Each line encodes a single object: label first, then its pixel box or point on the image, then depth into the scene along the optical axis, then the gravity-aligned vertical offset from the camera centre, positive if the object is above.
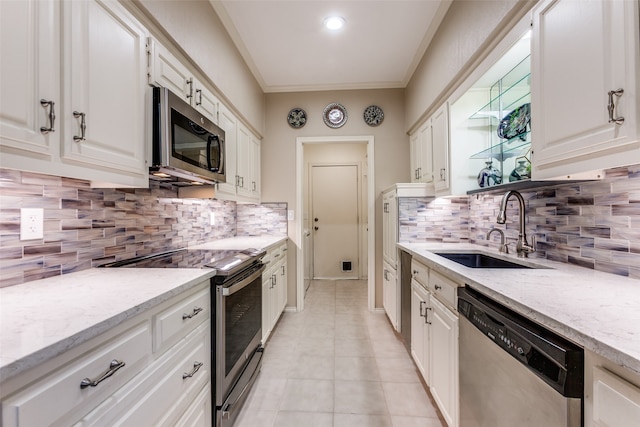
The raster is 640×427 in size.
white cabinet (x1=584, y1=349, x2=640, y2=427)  0.55 -0.39
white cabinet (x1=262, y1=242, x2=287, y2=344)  2.33 -0.71
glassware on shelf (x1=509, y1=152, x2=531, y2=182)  1.61 +0.26
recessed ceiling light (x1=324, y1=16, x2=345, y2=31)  2.15 +1.53
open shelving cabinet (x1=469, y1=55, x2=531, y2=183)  1.64 +0.70
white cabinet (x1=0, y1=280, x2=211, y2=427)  0.56 -0.45
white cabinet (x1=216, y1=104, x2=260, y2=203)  2.26 +0.51
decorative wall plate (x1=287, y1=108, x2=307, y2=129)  3.32 +1.16
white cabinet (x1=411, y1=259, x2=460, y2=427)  1.36 -0.72
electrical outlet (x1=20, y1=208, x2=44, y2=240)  1.04 -0.03
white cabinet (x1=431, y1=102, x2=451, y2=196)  2.21 +0.54
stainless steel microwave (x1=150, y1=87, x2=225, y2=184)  1.35 +0.40
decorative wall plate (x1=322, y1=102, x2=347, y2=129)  3.29 +1.19
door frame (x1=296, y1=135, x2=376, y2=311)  3.26 +0.11
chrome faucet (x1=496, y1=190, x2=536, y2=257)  1.57 -0.14
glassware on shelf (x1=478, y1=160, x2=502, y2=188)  1.92 +0.26
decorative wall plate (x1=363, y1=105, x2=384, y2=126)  3.27 +1.17
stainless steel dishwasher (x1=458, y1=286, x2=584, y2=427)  0.69 -0.49
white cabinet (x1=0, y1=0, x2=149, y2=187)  0.78 +0.43
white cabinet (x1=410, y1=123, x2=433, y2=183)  2.58 +0.60
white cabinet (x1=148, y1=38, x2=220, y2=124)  1.39 +0.79
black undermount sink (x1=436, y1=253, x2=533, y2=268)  1.90 -0.33
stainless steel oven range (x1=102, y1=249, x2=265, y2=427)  1.35 -0.58
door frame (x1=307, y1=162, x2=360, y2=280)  4.84 +0.28
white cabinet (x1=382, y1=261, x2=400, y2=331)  2.63 -0.82
